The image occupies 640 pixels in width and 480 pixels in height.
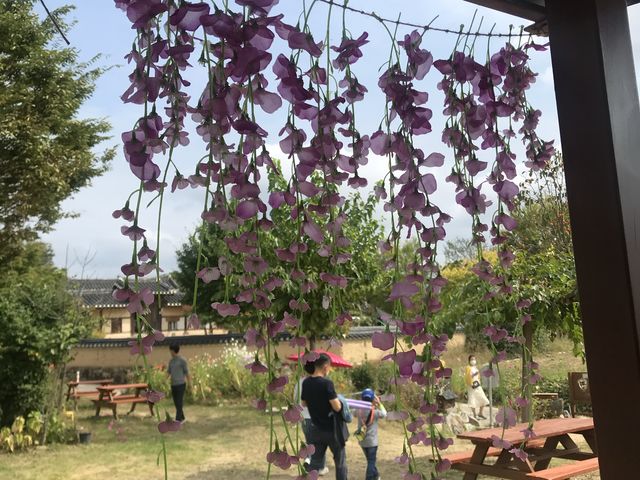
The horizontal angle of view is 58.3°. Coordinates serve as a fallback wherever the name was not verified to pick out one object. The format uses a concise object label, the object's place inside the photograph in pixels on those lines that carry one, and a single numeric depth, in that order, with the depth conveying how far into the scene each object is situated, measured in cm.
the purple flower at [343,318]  71
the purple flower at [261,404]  60
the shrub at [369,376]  880
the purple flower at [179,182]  60
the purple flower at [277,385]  56
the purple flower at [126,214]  54
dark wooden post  64
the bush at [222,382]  906
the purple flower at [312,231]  58
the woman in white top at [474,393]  665
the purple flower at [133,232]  52
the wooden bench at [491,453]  371
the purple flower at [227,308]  59
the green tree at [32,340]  581
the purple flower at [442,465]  70
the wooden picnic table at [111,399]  747
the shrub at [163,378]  870
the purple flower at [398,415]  68
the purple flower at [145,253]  53
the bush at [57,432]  613
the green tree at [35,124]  816
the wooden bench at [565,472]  311
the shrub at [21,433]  571
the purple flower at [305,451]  60
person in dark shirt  365
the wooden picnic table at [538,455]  322
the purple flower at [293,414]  58
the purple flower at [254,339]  59
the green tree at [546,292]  390
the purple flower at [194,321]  56
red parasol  638
